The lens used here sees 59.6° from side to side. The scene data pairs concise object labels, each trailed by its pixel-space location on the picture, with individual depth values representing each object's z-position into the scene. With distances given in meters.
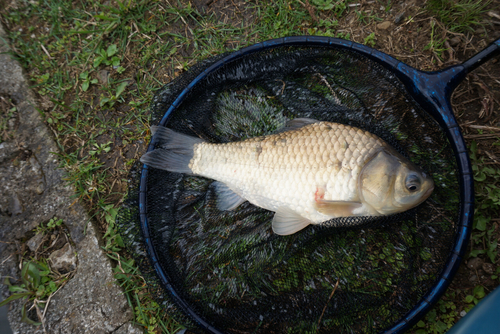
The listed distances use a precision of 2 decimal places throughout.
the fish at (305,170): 0.51
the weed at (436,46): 0.62
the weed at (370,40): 0.64
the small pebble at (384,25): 0.65
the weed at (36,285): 0.63
